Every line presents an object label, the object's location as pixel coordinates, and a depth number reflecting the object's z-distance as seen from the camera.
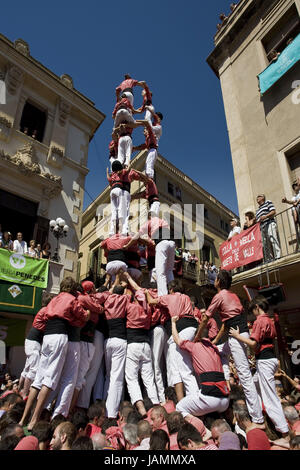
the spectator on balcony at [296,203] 7.75
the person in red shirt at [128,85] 8.16
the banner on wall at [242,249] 8.21
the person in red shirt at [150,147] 7.64
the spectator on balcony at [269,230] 7.92
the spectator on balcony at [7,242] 10.10
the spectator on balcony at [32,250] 10.62
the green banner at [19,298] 9.33
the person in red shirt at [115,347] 3.95
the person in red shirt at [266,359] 3.49
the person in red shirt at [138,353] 4.04
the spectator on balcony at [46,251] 11.30
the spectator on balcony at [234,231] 9.39
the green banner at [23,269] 9.51
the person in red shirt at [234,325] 3.52
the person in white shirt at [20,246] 10.23
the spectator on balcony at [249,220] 8.88
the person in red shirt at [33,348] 4.88
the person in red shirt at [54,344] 3.57
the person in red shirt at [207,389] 3.11
